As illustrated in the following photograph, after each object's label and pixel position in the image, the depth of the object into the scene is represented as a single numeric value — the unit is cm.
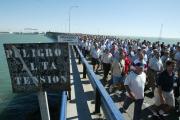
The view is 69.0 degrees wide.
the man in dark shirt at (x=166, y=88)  347
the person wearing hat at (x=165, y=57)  594
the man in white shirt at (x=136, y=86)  323
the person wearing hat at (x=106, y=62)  651
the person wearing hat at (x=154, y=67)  532
